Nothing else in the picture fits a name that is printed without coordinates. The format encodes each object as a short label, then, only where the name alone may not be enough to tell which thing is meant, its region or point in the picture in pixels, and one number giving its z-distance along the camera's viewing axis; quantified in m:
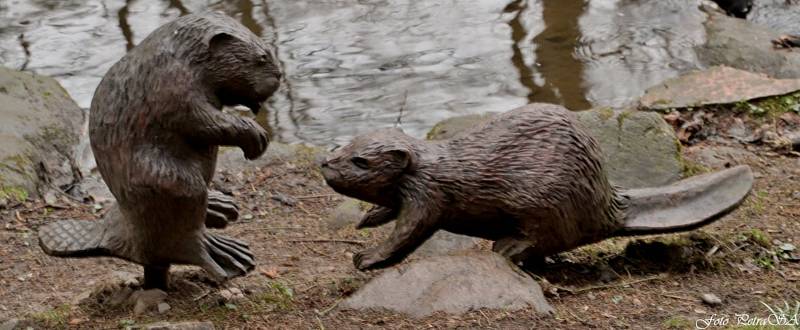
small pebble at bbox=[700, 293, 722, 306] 8.03
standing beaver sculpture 7.12
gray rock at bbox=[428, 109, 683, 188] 11.34
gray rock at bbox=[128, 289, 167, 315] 7.95
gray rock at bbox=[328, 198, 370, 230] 10.91
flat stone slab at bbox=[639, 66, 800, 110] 13.83
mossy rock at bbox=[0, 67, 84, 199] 12.09
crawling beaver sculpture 7.98
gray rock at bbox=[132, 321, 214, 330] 7.12
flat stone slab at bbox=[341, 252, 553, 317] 7.59
